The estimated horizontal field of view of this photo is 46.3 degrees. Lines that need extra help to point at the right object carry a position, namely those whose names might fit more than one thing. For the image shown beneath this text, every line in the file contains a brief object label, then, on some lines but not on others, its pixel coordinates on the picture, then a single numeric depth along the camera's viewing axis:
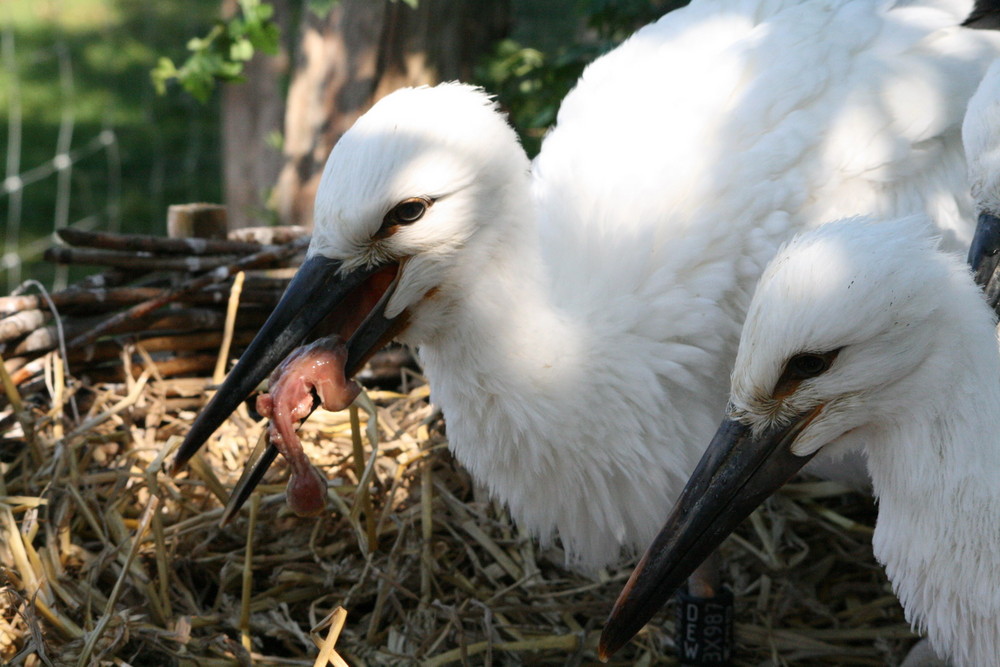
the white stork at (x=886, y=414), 1.79
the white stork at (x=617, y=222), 2.21
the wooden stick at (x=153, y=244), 3.28
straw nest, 2.69
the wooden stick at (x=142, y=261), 3.32
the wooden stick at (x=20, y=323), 3.09
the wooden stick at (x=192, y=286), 3.25
